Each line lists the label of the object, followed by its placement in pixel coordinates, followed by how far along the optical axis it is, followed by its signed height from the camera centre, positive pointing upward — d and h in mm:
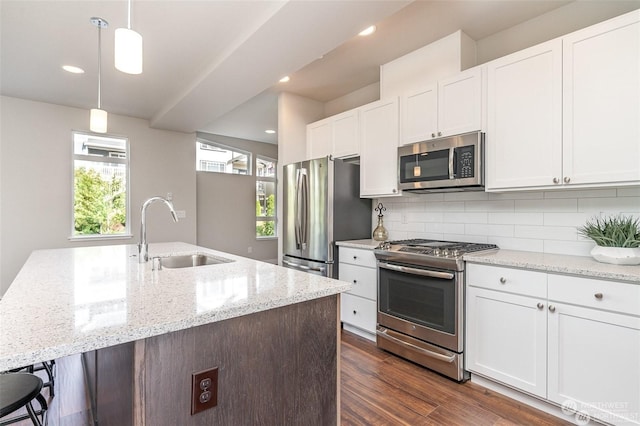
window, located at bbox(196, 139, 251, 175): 6211 +1090
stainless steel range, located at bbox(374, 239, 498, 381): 2211 -697
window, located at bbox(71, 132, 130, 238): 4344 +367
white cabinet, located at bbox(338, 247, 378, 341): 2926 -778
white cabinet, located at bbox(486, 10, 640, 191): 1788 +638
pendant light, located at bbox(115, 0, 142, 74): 1357 +706
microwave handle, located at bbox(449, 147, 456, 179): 2480 +391
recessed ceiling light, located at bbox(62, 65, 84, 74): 3057 +1414
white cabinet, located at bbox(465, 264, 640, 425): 1582 -730
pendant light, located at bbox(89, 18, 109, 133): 2238 +679
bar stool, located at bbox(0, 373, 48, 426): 1082 -657
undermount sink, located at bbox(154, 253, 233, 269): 2234 -355
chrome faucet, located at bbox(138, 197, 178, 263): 1913 -205
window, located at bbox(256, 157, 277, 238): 6992 +324
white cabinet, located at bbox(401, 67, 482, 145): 2426 +860
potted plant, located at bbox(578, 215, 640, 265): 1774 -169
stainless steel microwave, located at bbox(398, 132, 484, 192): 2381 +389
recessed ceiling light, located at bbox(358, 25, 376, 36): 2579 +1509
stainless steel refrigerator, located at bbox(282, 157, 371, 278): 3223 -5
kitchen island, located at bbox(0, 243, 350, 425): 834 -372
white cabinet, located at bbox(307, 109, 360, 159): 3453 +887
